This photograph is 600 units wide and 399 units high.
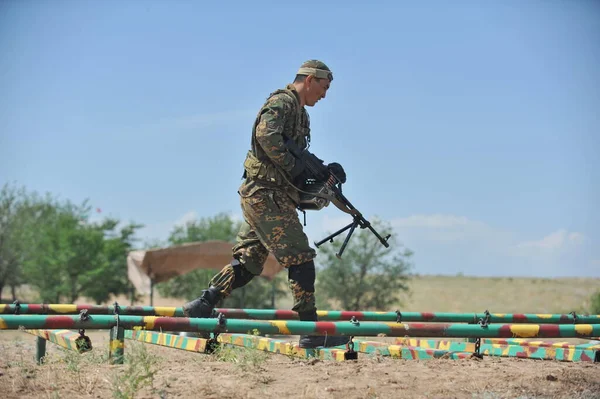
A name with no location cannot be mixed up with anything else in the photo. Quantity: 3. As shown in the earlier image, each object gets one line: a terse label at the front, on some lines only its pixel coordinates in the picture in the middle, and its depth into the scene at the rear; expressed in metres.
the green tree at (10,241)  37.88
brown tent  22.31
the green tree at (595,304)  26.12
